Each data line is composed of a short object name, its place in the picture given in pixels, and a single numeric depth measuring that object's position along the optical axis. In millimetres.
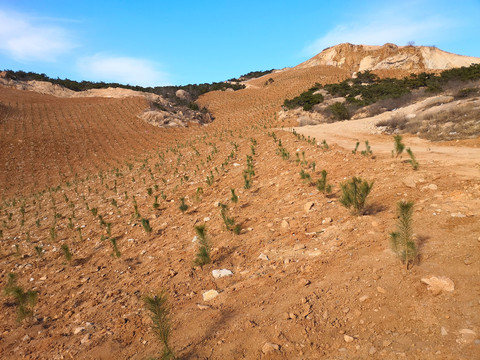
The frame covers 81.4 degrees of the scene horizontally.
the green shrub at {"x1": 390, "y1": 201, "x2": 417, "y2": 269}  3064
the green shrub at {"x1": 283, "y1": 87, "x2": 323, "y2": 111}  25112
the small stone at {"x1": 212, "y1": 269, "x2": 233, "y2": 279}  4062
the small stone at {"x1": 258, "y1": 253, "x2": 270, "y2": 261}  4202
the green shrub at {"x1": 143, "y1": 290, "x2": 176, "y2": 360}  2566
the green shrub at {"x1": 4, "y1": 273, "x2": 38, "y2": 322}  3887
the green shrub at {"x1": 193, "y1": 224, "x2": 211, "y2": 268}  4336
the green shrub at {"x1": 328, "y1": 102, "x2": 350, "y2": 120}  21078
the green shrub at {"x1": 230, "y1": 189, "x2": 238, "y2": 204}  6598
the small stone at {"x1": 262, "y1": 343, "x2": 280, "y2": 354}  2500
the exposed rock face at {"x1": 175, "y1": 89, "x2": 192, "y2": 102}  42831
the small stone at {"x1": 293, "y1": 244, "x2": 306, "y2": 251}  4215
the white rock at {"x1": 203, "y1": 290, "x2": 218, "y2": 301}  3594
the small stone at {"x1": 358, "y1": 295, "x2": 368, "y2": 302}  2831
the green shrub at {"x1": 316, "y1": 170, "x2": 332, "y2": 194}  5621
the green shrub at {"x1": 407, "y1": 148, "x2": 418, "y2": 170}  5953
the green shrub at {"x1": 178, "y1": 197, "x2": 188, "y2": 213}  7071
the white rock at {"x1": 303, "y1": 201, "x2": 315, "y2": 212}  5445
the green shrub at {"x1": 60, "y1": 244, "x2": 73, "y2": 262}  5629
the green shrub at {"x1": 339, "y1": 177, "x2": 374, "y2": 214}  4496
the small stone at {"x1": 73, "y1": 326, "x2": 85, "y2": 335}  3469
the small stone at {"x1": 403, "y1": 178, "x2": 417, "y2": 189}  5173
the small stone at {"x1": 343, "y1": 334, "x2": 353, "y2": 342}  2420
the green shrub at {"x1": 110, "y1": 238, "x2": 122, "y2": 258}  5388
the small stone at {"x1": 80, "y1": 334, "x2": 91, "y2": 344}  3246
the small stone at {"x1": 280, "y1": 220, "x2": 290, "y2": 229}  5046
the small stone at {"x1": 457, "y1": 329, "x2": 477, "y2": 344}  2125
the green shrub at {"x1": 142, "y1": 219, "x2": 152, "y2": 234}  6141
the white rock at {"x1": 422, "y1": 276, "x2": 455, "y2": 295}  2664
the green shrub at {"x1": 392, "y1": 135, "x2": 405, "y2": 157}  6749
